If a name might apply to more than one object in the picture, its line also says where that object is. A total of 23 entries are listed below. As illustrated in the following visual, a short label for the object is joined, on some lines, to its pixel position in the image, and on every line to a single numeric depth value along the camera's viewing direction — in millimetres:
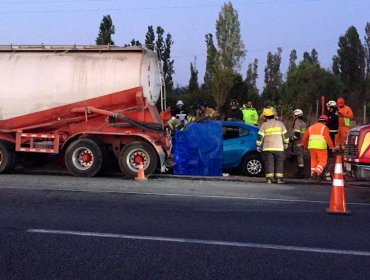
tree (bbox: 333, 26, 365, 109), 61125
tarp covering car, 13977
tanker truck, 13078
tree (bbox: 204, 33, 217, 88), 48906
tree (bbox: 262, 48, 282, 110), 65750
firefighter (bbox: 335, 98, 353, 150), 15255
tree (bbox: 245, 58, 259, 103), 61534
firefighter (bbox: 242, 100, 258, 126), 17384
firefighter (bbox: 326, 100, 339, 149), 15102
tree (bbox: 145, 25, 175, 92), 40469
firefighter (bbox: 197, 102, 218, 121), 14531
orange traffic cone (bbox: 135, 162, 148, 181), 12648
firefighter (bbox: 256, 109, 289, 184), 12547
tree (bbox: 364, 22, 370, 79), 63766
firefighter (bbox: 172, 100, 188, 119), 17281
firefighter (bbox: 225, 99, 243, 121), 16812
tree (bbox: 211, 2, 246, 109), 49156
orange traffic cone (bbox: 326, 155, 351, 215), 8555
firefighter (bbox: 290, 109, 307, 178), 14148
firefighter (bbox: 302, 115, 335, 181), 12891
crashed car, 14102
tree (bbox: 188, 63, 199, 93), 49812
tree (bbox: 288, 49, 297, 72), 71031
